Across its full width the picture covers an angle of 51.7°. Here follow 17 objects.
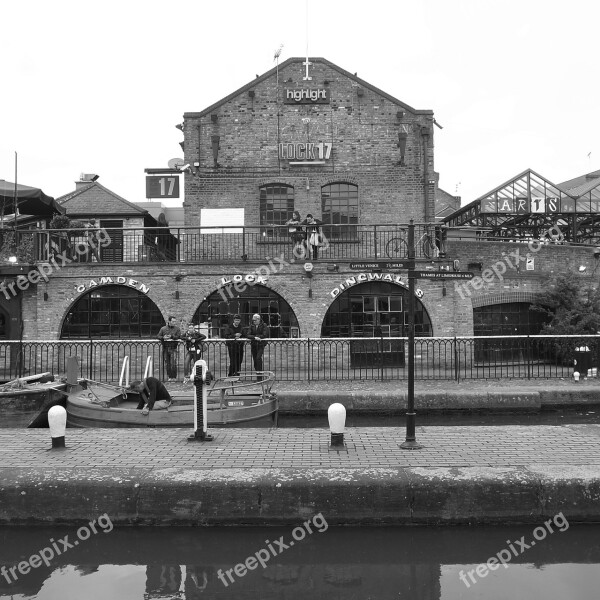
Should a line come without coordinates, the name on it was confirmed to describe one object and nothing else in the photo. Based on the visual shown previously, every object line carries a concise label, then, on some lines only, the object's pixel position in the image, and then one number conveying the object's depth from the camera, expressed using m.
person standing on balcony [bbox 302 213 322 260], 19.08
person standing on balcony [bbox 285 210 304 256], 19.00
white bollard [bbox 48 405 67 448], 8.30
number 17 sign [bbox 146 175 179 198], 22.06
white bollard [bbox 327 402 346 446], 8.43
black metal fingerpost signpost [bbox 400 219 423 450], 8.61
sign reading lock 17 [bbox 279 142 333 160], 21.47
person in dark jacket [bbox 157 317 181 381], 15.68
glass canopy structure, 24.86
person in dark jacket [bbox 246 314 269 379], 15.84
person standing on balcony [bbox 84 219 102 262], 19.97
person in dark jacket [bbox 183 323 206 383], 15.30
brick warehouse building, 18.72
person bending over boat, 10.55
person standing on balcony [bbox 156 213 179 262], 20.84
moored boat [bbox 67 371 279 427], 10.29
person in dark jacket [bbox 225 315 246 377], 15.41
